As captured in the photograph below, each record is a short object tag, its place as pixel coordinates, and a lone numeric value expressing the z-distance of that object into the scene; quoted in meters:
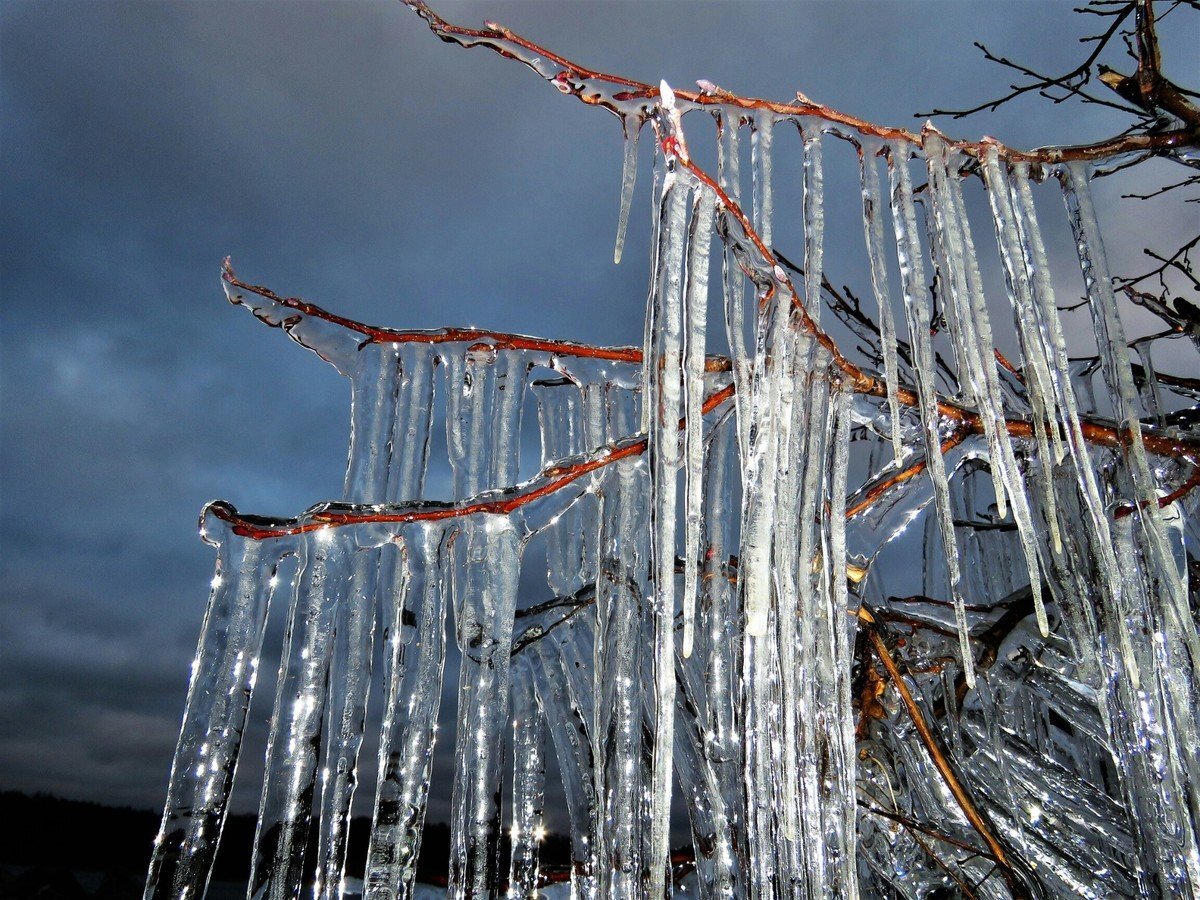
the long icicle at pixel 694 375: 1.04
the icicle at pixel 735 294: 1.21
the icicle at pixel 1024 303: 1.41
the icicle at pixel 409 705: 1.36
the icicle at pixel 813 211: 1.38
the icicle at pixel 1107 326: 1.51
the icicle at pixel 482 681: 1.46
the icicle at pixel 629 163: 1.36
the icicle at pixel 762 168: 1.38
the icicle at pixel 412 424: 1.79
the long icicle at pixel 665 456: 1.03
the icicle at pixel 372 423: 1.76
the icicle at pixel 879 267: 1.32
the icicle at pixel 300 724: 1.33
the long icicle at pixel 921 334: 1.29
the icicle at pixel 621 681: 1.39
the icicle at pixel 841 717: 1.25
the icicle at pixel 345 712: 1.44
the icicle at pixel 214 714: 1.30
